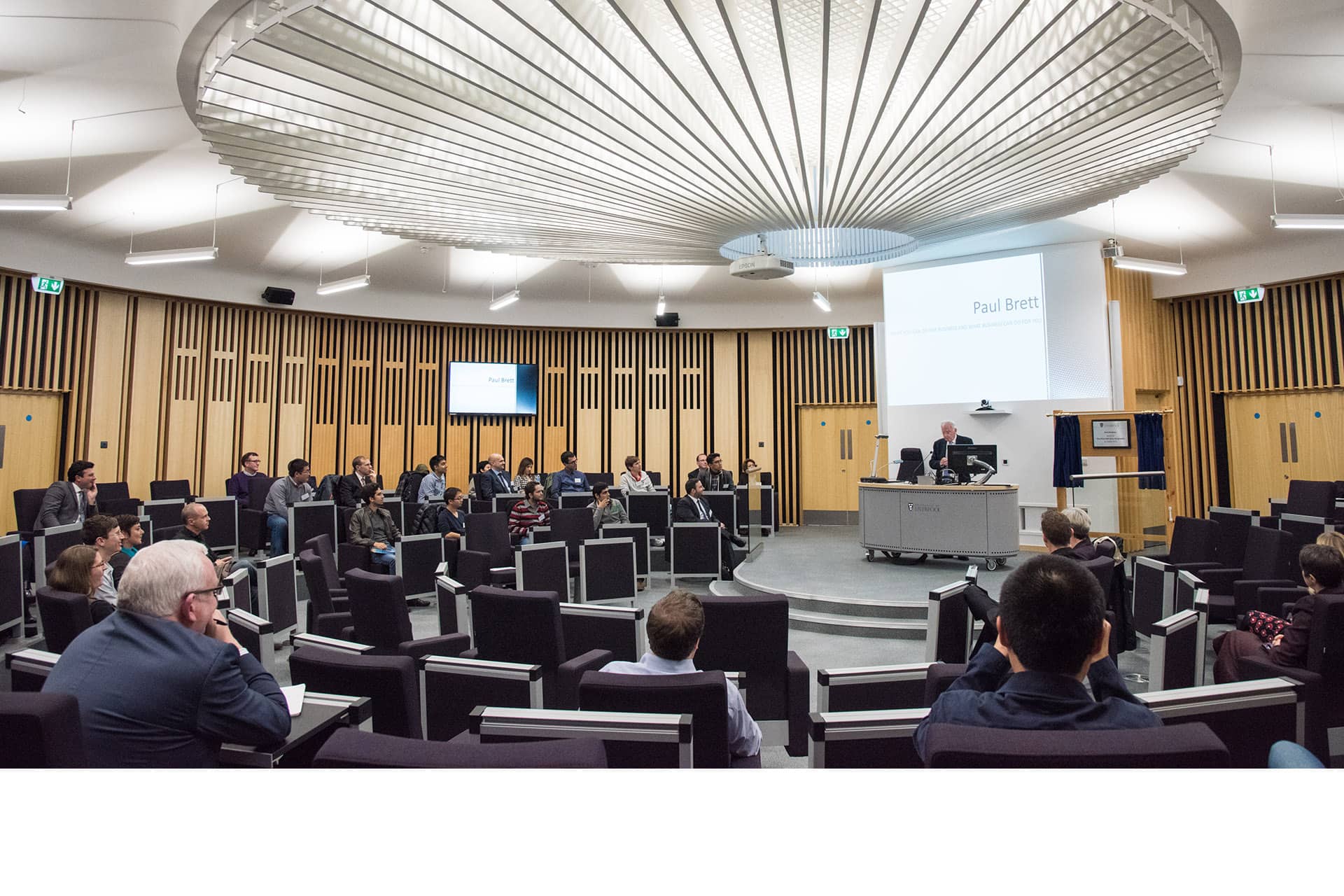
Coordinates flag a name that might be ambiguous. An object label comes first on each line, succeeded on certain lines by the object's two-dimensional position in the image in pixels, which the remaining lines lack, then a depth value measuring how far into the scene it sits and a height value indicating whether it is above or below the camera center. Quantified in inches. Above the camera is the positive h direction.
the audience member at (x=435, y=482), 373.1 +0.0
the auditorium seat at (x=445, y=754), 43.7 -17.0
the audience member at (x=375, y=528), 278.7 -17.6
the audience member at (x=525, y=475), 372.8 +3.6
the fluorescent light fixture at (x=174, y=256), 324.8 +104.6
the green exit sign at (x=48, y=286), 370.6 +103.9
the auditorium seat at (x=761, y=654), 129.3 -31.7
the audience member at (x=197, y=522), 217.3 -11.4
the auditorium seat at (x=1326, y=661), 120.7 -32.2
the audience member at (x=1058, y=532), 160.4 -12.7
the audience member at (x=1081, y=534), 161.5 -13.7
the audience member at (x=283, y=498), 332.5 -6.7
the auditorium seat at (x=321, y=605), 183.9 -33.6
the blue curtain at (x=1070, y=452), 391.5 +12.3
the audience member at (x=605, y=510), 318.0 -12.9
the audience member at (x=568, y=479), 393.1 +0.7
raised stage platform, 245.3 -42.1
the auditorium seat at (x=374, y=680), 98.9 -27.4
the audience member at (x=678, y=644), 93.5 -21.7
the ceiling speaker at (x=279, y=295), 466.6 +121.9
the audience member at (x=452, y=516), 303.0 -14.2
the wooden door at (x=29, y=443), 381.4 +23.7
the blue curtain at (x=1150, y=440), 390.0 +18.2
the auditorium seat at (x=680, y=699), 78.8 -24.5
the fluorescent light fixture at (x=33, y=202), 246.4 +97.6
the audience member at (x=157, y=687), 68.6 -19.4
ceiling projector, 294.2 +86.6
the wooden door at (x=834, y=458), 576.1 +16.2
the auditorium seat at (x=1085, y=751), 45.7 -17.5
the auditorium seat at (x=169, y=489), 384.2 -2.2
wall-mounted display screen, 551.8 +71.8
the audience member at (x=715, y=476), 445.4 +1.9
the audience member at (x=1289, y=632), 130.7 -31.1
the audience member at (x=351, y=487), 345.1 -1.9
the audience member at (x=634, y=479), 389.4 +0.6
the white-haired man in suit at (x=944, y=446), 348.8 +15.6
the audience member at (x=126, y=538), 181.9 -13.9
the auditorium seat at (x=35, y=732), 57.9 -19.8
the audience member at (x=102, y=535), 172.9 -12.0
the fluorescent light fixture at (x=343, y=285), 402.9 +111.9
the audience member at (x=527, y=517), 317.7 -15.9
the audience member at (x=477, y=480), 385.1 +0.8
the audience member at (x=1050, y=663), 59.8 -16.3
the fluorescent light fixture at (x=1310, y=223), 279.7 +97.5
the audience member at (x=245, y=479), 373.7 +3.1
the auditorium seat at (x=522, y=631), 142.3 -30.1
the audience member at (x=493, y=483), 375.6 -0.8
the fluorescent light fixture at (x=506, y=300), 443.8 +113.4
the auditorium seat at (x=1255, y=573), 199.0 -29.3
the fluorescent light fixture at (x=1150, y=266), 362.3 +106.4
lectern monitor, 330.6 +6.6
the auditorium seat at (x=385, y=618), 149.9 -29.6
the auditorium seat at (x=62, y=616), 132.3 -23.9
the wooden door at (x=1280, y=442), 436.1 +19.1
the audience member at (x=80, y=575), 141.9 -17.5
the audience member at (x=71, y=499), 261.3 -4.7
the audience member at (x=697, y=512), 327.3 -14.9
